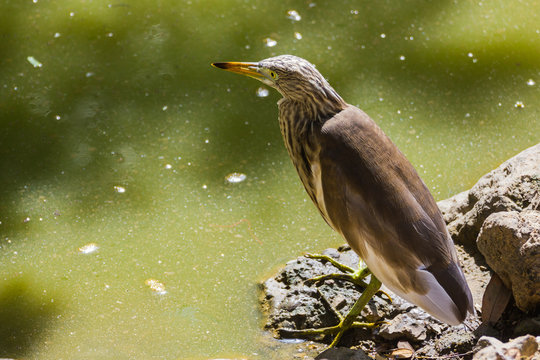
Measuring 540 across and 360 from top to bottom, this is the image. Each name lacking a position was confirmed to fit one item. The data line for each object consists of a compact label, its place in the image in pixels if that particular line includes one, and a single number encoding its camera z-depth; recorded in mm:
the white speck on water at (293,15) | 8031
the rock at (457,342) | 4504
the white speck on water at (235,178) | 6523
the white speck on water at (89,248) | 5895
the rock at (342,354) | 4359
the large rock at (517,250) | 4273
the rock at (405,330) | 4699
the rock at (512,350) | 3648
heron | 4410
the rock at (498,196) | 4898
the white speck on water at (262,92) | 7320
